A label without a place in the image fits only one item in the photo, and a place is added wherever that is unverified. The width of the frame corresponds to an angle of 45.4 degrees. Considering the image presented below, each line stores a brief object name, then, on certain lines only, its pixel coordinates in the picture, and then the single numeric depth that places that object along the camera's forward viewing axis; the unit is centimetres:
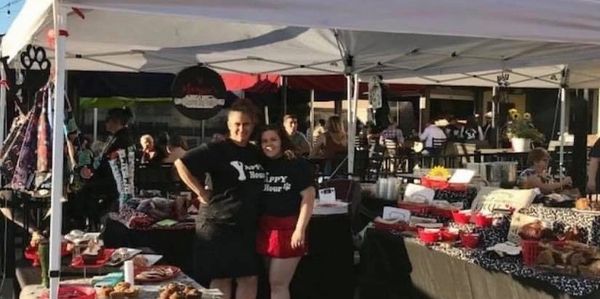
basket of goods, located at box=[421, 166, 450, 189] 548
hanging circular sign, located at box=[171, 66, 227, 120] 736
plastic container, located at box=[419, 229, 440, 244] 447
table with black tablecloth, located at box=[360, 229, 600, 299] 357
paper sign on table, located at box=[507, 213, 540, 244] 411
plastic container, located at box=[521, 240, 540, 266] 373
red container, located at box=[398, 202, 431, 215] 518
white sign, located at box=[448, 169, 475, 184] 542
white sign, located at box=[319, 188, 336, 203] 550
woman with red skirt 414
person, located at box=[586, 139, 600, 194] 713
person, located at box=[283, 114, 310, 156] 874
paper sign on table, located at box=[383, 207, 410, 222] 505
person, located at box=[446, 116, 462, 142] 1617
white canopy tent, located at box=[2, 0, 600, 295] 283
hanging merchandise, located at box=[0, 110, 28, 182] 381
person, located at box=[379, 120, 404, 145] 1370
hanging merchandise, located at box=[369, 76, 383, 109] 771
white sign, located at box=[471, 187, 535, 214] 456
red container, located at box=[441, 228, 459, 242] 446
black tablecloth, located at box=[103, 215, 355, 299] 506
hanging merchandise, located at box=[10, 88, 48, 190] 361
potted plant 1256
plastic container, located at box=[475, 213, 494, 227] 438
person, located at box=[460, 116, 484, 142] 1653
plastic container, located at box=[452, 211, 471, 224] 466
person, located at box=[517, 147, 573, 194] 628
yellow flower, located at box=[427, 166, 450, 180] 564
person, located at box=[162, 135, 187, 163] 751
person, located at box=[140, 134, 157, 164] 816
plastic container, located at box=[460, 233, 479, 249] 427
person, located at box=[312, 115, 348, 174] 942
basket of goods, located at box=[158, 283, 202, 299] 283
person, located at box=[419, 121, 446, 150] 1391
